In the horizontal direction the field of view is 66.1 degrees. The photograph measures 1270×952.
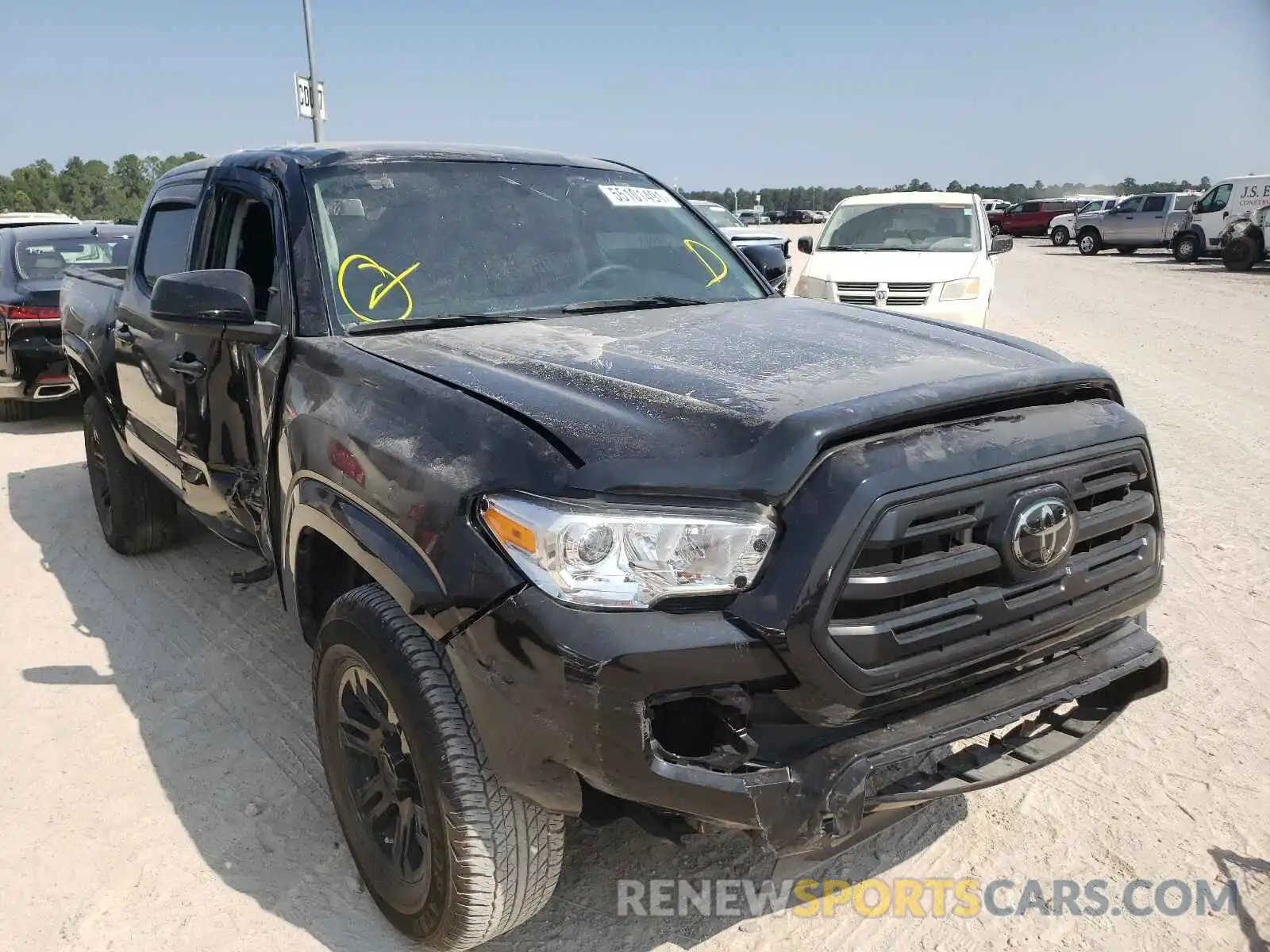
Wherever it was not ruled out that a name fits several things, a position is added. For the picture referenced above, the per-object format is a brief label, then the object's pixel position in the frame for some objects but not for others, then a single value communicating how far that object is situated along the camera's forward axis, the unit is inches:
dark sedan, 321.1
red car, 1583.4
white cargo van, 850.8
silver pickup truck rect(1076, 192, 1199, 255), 1069.8
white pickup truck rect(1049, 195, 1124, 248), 1304.1
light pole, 578.4
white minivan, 366.3
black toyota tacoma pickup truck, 73.0
